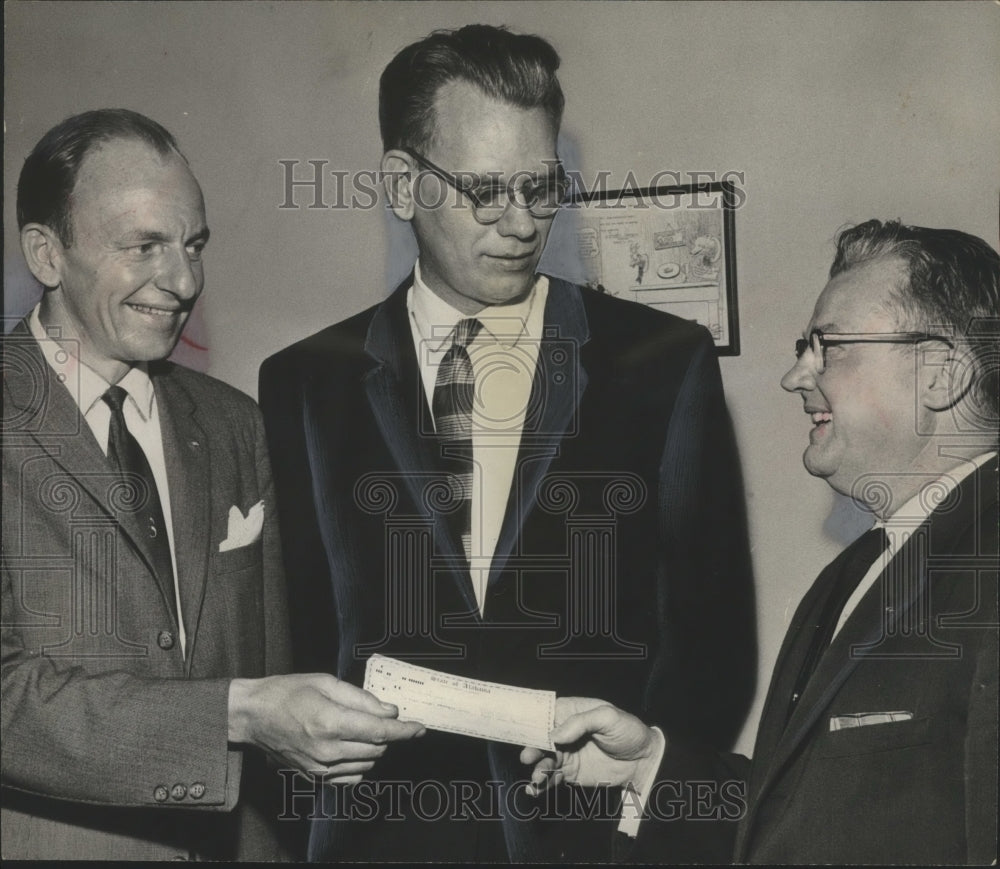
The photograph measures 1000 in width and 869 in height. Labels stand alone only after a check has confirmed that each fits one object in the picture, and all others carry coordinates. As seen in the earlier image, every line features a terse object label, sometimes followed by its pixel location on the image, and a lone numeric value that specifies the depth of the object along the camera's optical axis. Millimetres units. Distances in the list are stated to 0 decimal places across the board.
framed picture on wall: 2434
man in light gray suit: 2283
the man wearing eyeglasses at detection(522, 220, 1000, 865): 2199
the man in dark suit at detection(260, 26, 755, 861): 2377
